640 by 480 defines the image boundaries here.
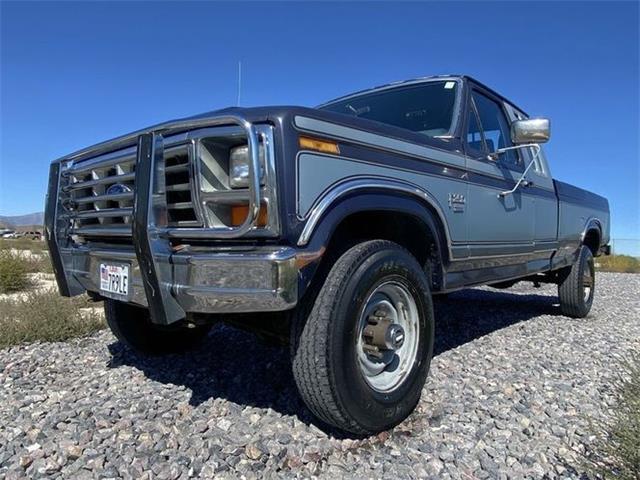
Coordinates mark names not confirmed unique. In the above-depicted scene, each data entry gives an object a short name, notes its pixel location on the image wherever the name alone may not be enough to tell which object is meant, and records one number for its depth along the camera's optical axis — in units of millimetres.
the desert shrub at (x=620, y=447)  1846
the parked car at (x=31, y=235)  22992
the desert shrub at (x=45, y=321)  4258
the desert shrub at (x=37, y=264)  10152
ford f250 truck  2049
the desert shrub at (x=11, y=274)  8617
